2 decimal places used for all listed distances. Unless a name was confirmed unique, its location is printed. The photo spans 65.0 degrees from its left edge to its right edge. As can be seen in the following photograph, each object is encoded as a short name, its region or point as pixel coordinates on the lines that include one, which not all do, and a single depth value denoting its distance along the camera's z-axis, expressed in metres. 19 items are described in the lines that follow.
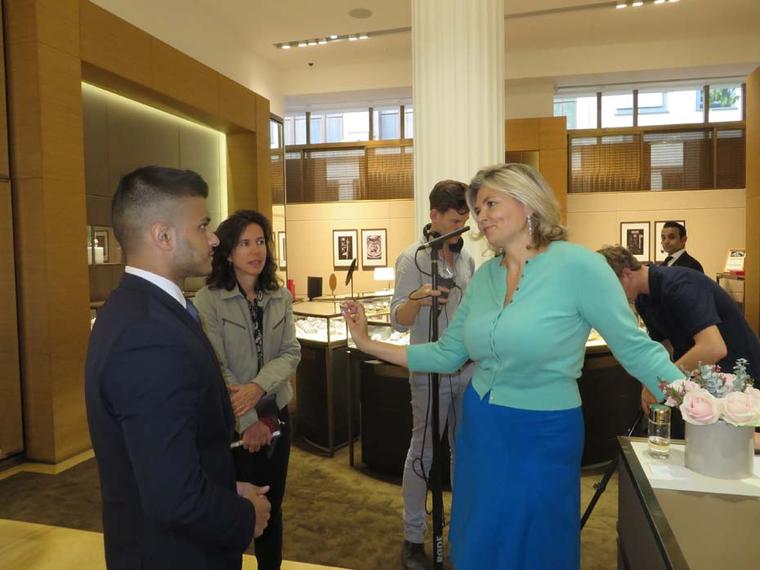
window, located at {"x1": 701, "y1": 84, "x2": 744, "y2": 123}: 10.94
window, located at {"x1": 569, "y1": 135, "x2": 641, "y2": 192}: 10.94
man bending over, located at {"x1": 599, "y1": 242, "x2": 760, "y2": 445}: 2.40
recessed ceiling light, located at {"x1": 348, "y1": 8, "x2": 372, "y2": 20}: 8.29
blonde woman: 1.72
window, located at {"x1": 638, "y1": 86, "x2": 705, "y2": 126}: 11.06
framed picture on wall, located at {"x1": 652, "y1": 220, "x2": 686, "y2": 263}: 10.67
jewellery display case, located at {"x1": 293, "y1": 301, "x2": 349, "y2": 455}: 4.64
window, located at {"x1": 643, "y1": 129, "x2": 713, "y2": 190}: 10.75
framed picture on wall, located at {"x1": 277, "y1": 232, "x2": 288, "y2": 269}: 9.94
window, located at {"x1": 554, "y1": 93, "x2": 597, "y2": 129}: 11.32
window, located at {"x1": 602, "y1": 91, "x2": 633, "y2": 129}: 11.27
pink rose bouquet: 1.51
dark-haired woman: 2.27
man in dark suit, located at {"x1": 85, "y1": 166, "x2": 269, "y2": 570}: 1.15
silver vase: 1.56
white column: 3.83
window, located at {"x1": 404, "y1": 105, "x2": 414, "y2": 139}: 11.93
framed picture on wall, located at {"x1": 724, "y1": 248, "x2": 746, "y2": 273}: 9.81
